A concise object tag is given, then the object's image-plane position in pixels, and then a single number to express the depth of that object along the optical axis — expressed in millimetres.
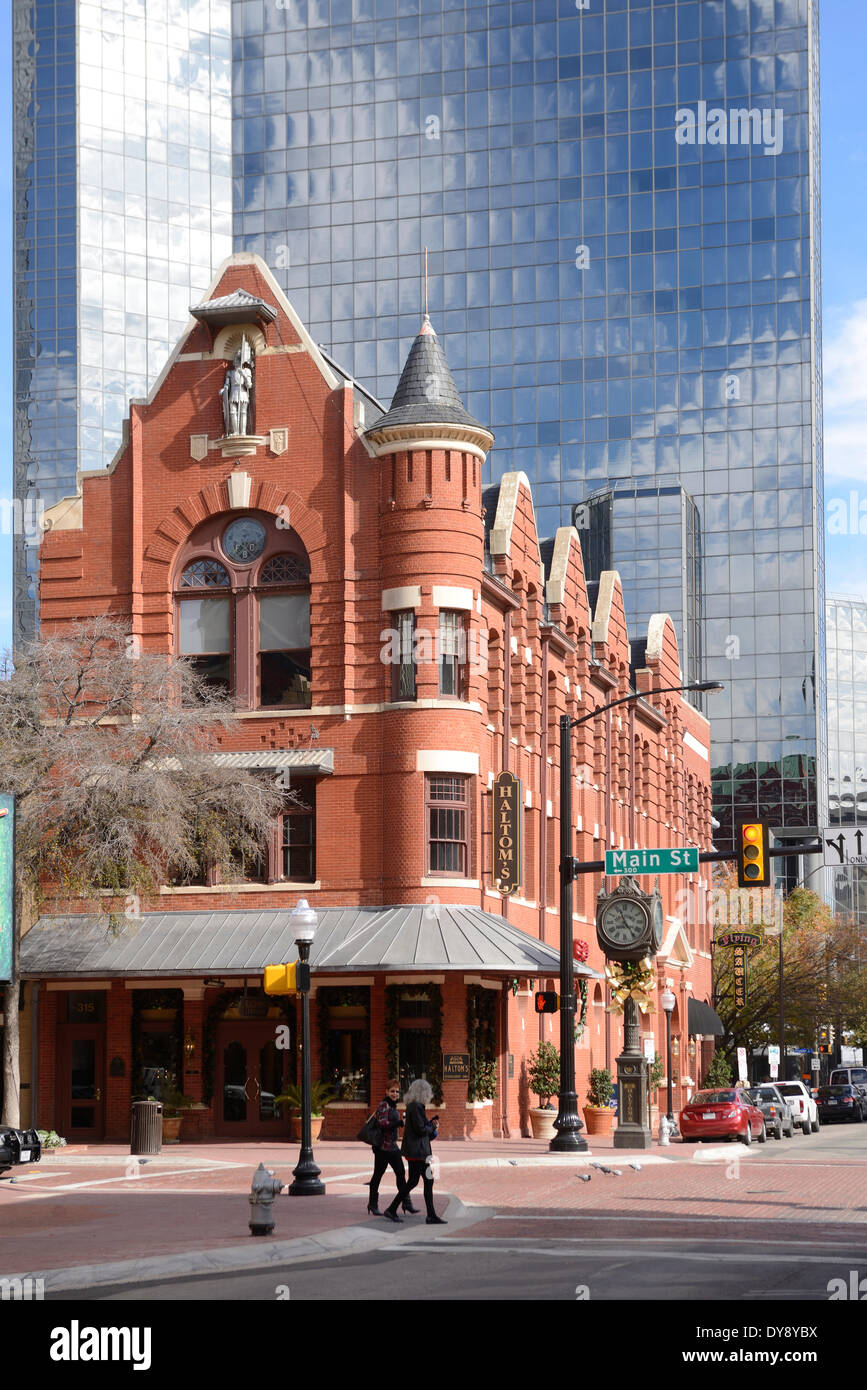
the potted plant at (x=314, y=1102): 39062
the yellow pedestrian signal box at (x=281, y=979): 26516
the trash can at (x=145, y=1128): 35312
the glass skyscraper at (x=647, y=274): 129875
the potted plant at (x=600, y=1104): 44375
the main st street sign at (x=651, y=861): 34656
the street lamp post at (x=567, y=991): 34375
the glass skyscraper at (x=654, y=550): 130125
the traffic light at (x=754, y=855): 31781
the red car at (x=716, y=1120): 41875
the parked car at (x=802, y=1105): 55562
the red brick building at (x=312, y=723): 40062
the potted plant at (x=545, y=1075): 43438
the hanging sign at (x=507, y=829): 42500
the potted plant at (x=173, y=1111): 39625
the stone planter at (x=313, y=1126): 38812
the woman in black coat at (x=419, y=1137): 21984
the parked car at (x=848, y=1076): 78600
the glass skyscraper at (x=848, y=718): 176000
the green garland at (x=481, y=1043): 40094
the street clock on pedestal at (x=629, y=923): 37875
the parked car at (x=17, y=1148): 29047
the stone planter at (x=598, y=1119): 44281
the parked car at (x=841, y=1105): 70375
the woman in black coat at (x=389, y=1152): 22328
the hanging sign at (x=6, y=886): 28839
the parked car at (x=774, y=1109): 50188
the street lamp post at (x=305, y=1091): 25641
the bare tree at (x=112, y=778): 35625
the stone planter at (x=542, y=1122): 41812
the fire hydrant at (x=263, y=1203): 19953
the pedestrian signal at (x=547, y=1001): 35188
